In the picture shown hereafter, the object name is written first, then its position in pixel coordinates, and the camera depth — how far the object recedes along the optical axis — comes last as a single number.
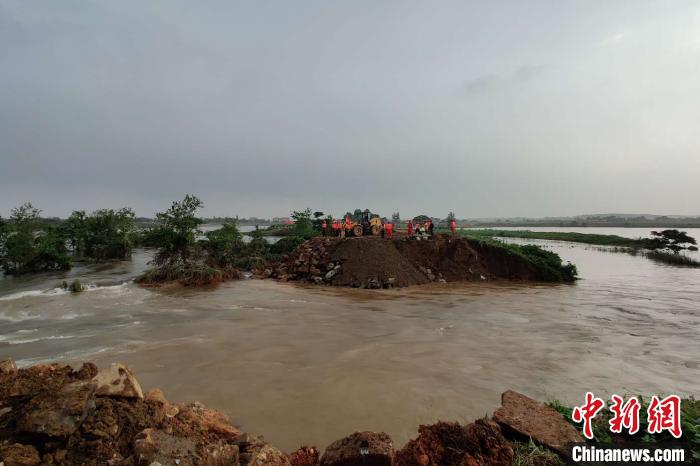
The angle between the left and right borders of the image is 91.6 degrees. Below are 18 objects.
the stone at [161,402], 3.17
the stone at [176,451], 2.35
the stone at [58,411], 2.50
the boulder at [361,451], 2.65
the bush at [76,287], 13.08
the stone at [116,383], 2.97
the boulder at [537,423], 3.01
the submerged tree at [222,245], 18.39
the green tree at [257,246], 20.95
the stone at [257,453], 2.66
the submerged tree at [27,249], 17.25
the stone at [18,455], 2.24
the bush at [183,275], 15.34
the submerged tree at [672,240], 28.92
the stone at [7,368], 3.34
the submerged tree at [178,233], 16.83
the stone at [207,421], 3.25
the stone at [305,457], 3.01
